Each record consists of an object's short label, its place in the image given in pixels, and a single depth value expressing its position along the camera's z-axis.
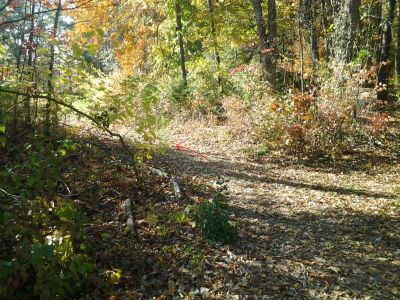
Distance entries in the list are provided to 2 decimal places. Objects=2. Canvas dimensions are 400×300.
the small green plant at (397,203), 5.98
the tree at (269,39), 12.02
